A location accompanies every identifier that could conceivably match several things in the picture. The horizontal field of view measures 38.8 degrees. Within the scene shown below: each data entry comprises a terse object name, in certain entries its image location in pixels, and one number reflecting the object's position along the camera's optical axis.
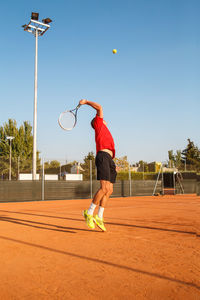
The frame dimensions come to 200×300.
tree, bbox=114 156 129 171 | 45.30
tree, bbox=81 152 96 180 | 21.06
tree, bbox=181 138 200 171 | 40.12
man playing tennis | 4.37
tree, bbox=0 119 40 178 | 34.12
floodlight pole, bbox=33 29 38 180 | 17.75
